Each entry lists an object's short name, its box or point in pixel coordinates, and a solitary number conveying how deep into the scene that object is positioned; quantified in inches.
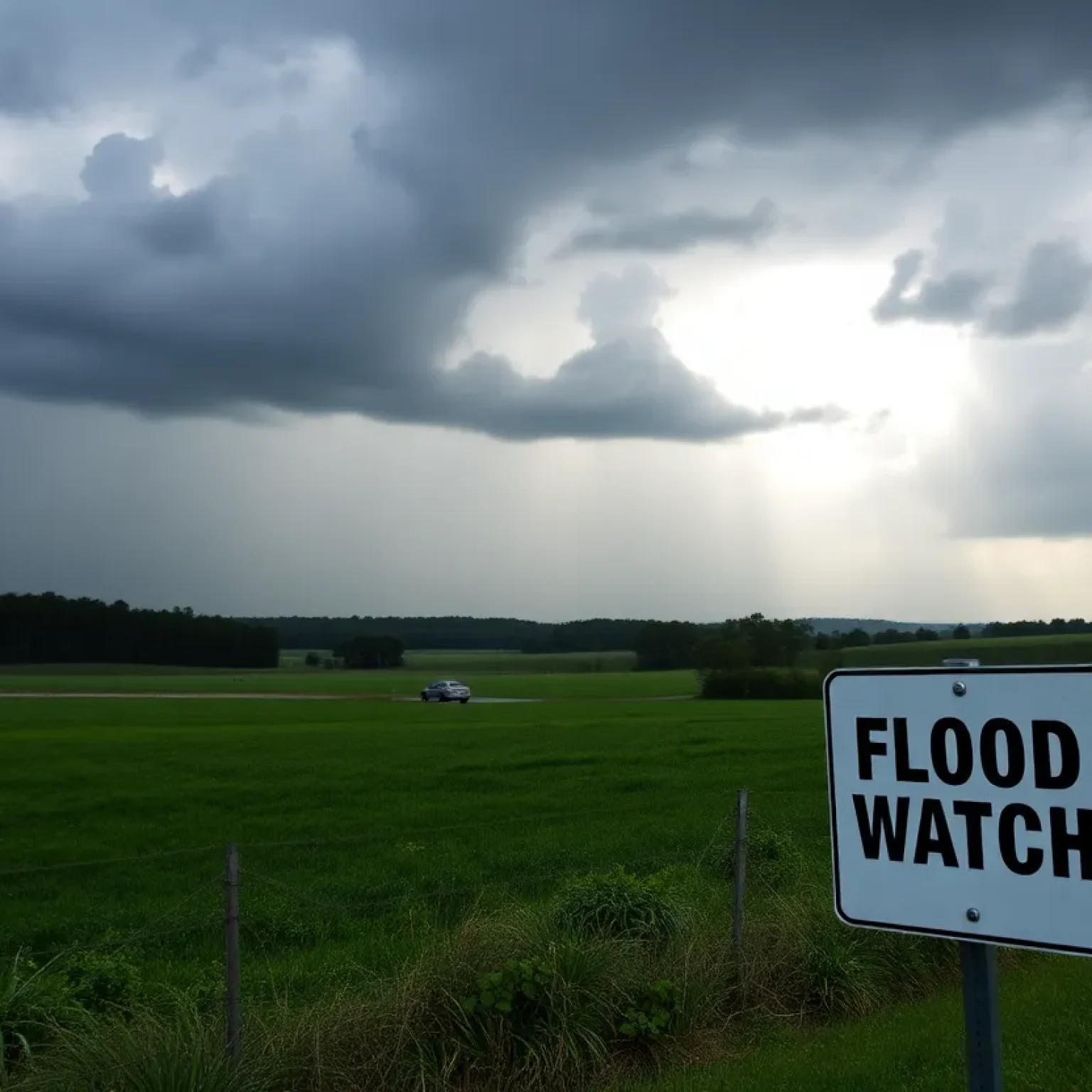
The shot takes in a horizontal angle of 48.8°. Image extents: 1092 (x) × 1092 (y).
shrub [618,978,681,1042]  280.1
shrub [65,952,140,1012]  310.5
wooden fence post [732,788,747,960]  327.0
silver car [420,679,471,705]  3161.9
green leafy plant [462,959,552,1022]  263.9
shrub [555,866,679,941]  346.0
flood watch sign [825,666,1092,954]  87.2
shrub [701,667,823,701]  3373.5
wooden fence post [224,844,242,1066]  248.8
